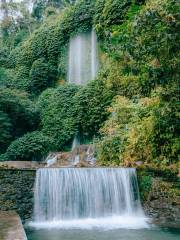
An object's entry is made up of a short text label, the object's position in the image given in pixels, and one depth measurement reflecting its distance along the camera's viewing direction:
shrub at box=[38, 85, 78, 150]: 21.47
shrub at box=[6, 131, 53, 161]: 18.48
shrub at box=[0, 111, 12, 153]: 19.11
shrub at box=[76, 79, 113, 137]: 20.19
